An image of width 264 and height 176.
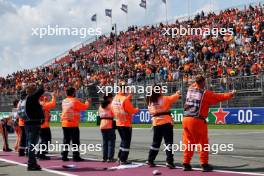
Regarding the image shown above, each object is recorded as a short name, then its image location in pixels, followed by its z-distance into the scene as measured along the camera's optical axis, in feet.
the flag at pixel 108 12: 175.43
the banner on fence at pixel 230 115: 90.27
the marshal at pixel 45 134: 48.16
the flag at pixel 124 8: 178.73
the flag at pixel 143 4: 178.40
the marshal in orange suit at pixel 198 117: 35.19
